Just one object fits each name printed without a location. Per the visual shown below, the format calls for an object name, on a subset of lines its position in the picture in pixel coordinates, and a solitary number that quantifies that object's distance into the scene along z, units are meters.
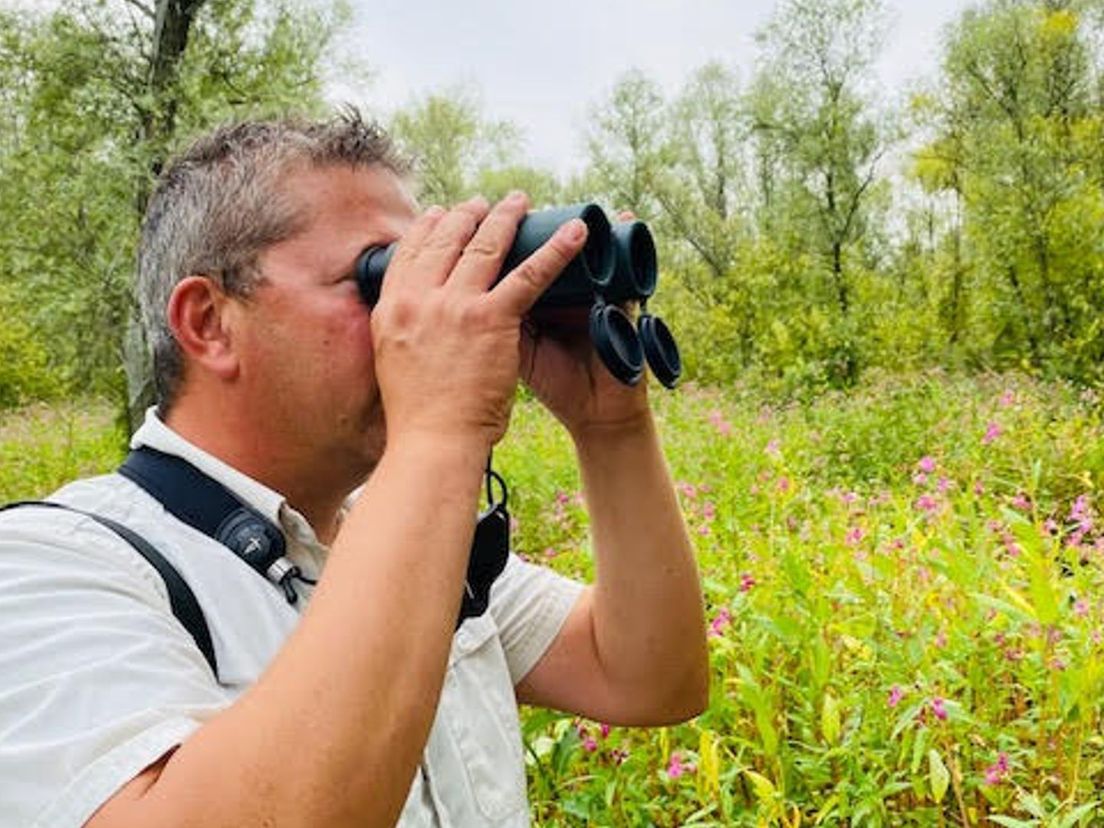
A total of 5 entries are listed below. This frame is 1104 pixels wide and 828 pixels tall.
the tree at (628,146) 28.98
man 0.71
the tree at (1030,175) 15.16
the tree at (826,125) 20.25
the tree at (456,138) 33.28
